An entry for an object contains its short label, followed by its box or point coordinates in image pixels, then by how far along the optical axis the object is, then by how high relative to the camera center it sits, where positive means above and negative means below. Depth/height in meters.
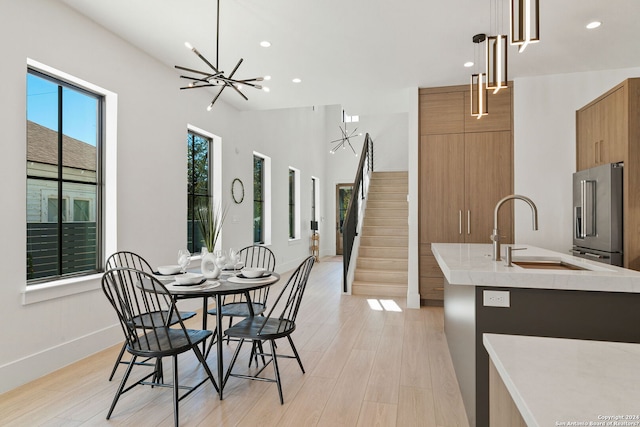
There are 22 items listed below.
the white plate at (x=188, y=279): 2.60 -0.45
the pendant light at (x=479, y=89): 2.94 +1.09
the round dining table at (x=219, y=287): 2.47 -0.50
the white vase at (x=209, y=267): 2.81 -0.40
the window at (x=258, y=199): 7.29 +0.30
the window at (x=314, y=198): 10.68 +0.47
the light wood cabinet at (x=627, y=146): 3.57 +0.68
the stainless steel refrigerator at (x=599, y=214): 3.68 +0.01
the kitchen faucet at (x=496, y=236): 2.32 -0.14
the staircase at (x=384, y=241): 6.03 -0.49
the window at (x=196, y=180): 5.28 +0.50
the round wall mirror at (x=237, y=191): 6.09 +0.39
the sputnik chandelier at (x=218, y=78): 3.00 +1.11
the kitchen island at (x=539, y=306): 1.81 -0.46
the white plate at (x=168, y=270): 3.00 -0.45
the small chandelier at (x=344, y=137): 11.11 +2.31
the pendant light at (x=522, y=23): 1.84 +0.97
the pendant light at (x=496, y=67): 2.43 +0.99
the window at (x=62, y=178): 3.12 +0.32
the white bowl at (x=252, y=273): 2.83 -0.45
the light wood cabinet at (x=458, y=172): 5.04 +0.58
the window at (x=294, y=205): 9.34 +0.23
